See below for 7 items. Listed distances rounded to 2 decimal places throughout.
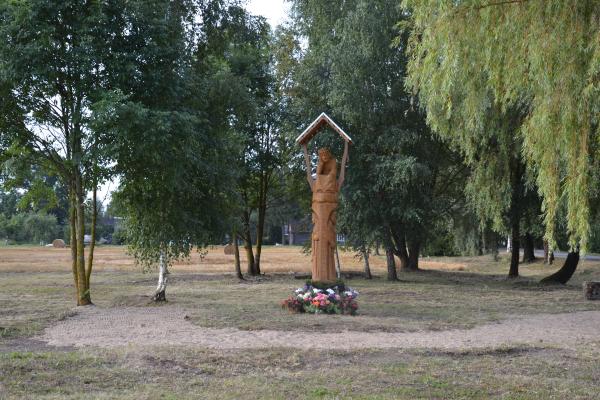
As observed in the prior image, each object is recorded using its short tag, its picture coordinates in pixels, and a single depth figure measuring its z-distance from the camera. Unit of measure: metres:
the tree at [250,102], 18.27
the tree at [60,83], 13.65
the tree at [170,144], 13.89
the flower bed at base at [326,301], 14.21
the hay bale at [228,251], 53.25
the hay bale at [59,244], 69.50
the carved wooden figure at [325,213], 14.62
